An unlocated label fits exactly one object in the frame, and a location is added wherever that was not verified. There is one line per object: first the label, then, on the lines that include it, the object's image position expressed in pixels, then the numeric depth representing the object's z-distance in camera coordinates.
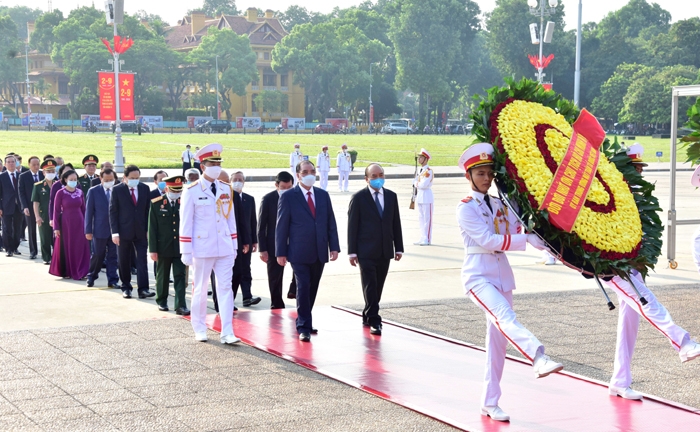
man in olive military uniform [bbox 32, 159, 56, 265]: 14.60
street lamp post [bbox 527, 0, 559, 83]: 38.91
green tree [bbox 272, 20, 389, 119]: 104.50
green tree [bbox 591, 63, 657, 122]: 95.56
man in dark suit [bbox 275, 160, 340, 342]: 9.13
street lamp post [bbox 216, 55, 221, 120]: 100.07
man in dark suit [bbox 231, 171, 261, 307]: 10.98
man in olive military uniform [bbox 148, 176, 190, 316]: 10.52
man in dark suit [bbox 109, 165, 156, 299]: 11.70
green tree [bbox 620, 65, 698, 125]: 86.94
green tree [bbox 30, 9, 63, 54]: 115.38
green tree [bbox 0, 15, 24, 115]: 108.50
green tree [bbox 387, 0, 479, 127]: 108.06
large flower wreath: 5.95
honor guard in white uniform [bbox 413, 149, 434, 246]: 16.73
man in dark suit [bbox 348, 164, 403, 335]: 9.31
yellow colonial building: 113.19
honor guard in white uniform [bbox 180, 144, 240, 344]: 8.89
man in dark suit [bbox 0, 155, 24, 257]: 16.03
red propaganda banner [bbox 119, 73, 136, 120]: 31.22
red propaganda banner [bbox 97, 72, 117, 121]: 31.53
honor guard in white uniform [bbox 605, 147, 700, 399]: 6.45
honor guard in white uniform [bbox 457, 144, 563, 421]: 6.03
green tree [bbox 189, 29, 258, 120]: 102.00
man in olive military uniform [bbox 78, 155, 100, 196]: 14.44
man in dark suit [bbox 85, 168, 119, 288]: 12.50
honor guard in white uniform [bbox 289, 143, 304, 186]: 29.77
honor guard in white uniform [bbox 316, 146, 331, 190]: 29.47
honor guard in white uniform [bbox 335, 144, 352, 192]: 29.85
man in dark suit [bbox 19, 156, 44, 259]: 15.57
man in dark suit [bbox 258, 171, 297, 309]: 10.76
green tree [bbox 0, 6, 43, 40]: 191.62
